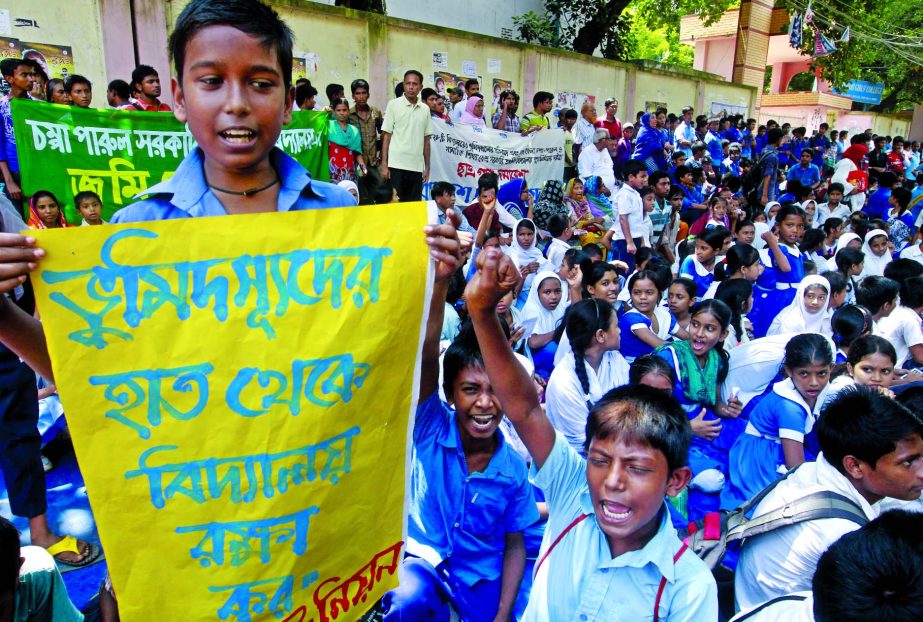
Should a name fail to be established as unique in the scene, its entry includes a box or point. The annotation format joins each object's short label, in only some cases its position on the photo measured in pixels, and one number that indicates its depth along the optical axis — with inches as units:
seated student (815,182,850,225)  413.4
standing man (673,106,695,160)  534.9
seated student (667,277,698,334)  191.6
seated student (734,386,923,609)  83.7
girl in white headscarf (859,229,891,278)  278.8
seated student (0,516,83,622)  62.3
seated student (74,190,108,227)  206.5
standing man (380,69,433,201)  298.4
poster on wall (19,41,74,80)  283.9
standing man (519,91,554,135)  374.3
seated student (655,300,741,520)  146.5
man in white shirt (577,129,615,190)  350.6
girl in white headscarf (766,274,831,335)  198.5
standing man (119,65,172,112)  248.5
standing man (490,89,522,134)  376.2
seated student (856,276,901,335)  191.8
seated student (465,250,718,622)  63.3
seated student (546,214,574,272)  255.6
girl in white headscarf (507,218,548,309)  227.3
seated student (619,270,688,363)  179.8
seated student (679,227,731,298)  242.1
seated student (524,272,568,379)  198.5
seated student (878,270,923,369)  185.6
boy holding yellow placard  56.0
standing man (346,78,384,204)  309.4
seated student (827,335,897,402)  141.1
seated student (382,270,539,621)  88.5
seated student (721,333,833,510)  126.4
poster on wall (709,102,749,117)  732.7
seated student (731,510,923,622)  54.8
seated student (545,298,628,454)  135.6
